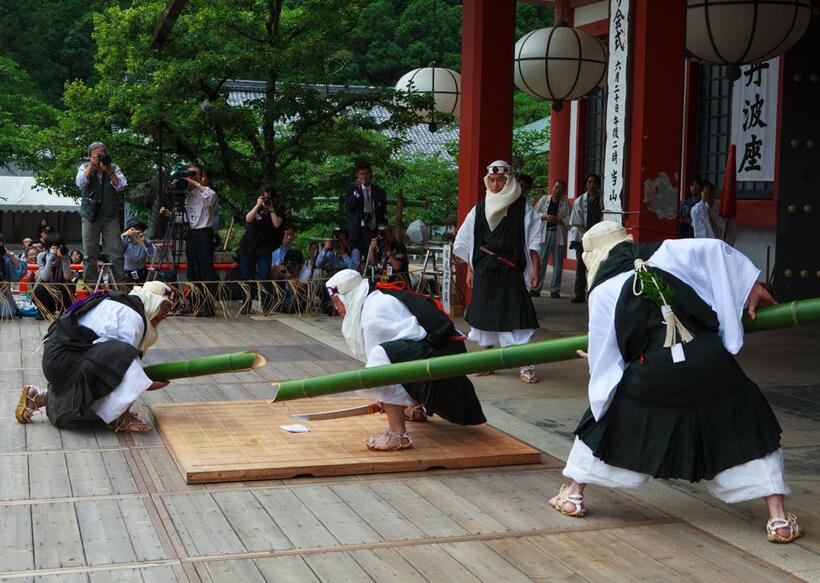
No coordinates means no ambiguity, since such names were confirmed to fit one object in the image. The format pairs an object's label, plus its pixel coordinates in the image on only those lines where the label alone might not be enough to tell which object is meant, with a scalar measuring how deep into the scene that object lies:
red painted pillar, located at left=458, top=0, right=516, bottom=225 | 11.20
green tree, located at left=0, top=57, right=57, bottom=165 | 21.94
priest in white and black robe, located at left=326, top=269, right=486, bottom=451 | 5.53
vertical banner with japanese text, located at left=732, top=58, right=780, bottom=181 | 13.12
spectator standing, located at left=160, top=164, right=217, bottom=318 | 11.88
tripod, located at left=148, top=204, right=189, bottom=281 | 12.48
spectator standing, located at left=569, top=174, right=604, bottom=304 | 13.08
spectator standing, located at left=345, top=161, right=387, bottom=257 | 12.02
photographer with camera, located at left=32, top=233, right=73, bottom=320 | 11.16
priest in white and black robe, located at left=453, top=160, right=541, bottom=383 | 8.08
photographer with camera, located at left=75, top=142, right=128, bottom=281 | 11.22
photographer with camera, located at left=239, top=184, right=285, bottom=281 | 11.79
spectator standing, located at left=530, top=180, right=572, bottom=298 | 13.62
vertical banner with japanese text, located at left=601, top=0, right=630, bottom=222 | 8.02
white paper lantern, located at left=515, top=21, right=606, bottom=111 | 11.72
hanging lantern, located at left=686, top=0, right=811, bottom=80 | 8.27
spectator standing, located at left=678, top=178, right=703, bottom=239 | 12.88
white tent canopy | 26.20
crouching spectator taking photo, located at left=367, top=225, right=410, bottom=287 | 11.91
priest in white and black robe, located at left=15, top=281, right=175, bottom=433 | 6.03
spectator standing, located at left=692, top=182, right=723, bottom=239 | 12.14
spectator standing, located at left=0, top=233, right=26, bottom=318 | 12.49
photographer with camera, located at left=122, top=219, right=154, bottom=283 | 12.47
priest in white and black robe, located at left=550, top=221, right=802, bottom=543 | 4.29
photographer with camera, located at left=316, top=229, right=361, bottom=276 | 12.17
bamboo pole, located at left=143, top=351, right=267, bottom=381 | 5.93
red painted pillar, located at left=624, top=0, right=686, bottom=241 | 8.12
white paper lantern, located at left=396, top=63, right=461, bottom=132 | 13.92
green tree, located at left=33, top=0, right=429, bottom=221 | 12.69
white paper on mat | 6.00
